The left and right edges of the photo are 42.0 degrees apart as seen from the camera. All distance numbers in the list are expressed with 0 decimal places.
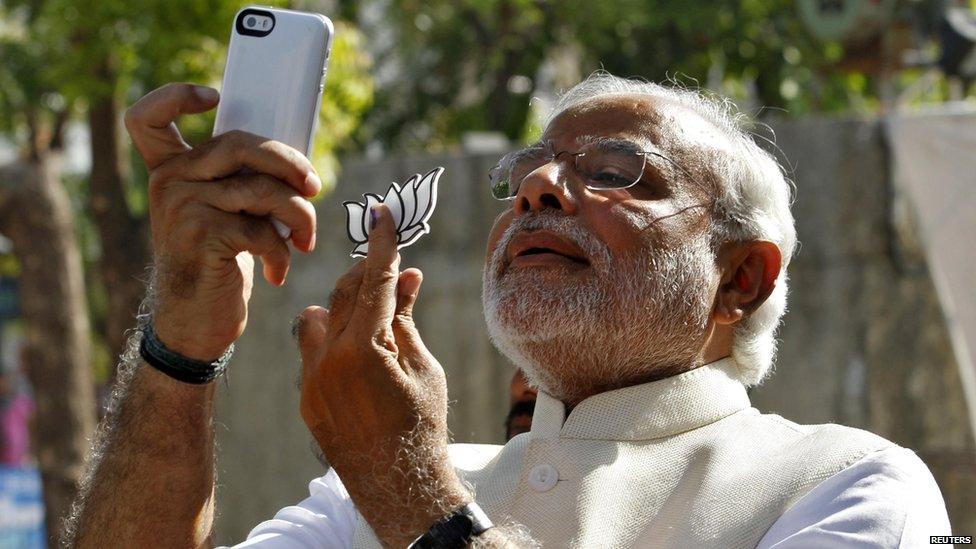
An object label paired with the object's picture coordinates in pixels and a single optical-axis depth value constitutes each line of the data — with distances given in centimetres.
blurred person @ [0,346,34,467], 1294
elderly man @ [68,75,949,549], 203
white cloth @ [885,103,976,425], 590
